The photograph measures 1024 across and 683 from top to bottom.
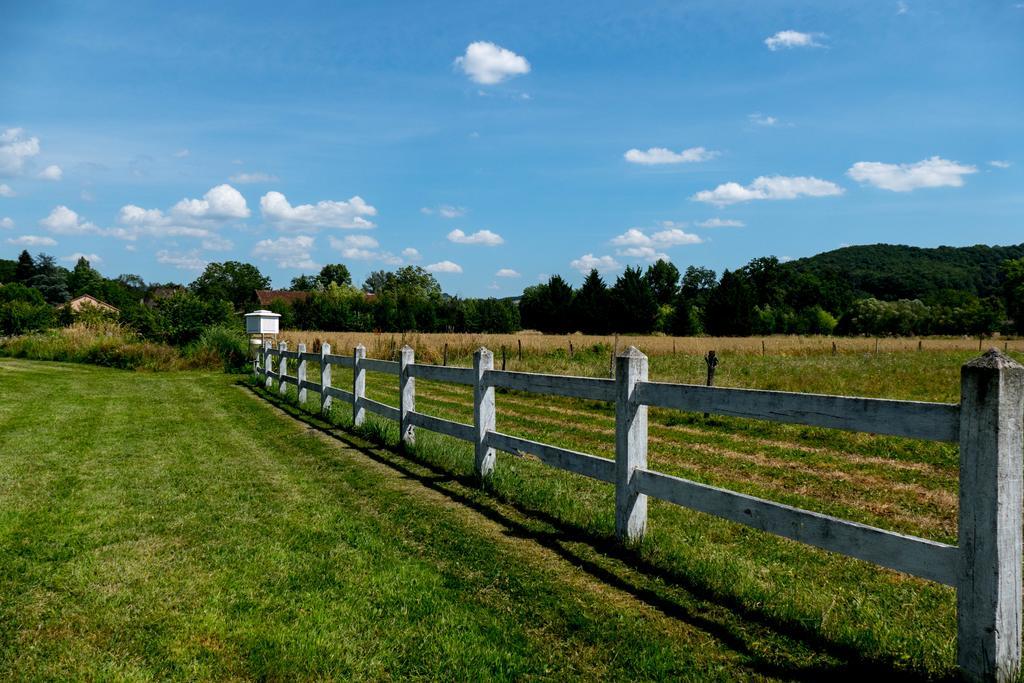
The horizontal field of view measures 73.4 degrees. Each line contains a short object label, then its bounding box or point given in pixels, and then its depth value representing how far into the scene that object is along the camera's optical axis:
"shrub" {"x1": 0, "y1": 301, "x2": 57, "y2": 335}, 40.41
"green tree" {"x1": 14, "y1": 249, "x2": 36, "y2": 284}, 111.43
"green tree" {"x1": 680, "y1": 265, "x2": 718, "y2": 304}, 151.93
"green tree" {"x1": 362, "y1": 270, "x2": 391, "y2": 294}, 140.14
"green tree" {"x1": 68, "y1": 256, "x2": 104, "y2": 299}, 117.94
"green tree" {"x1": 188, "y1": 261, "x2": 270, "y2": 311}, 117.56
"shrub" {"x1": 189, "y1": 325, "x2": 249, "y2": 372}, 28.45
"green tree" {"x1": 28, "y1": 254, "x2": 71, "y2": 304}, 106.88
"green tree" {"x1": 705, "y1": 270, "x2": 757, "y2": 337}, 77.44
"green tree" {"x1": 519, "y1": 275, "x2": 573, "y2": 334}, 80.81
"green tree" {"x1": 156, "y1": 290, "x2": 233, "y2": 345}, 30.05
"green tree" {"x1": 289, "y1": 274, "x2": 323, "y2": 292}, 135.12
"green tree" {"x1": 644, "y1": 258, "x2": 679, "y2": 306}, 116.69
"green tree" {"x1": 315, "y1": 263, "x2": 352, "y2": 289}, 134.25
